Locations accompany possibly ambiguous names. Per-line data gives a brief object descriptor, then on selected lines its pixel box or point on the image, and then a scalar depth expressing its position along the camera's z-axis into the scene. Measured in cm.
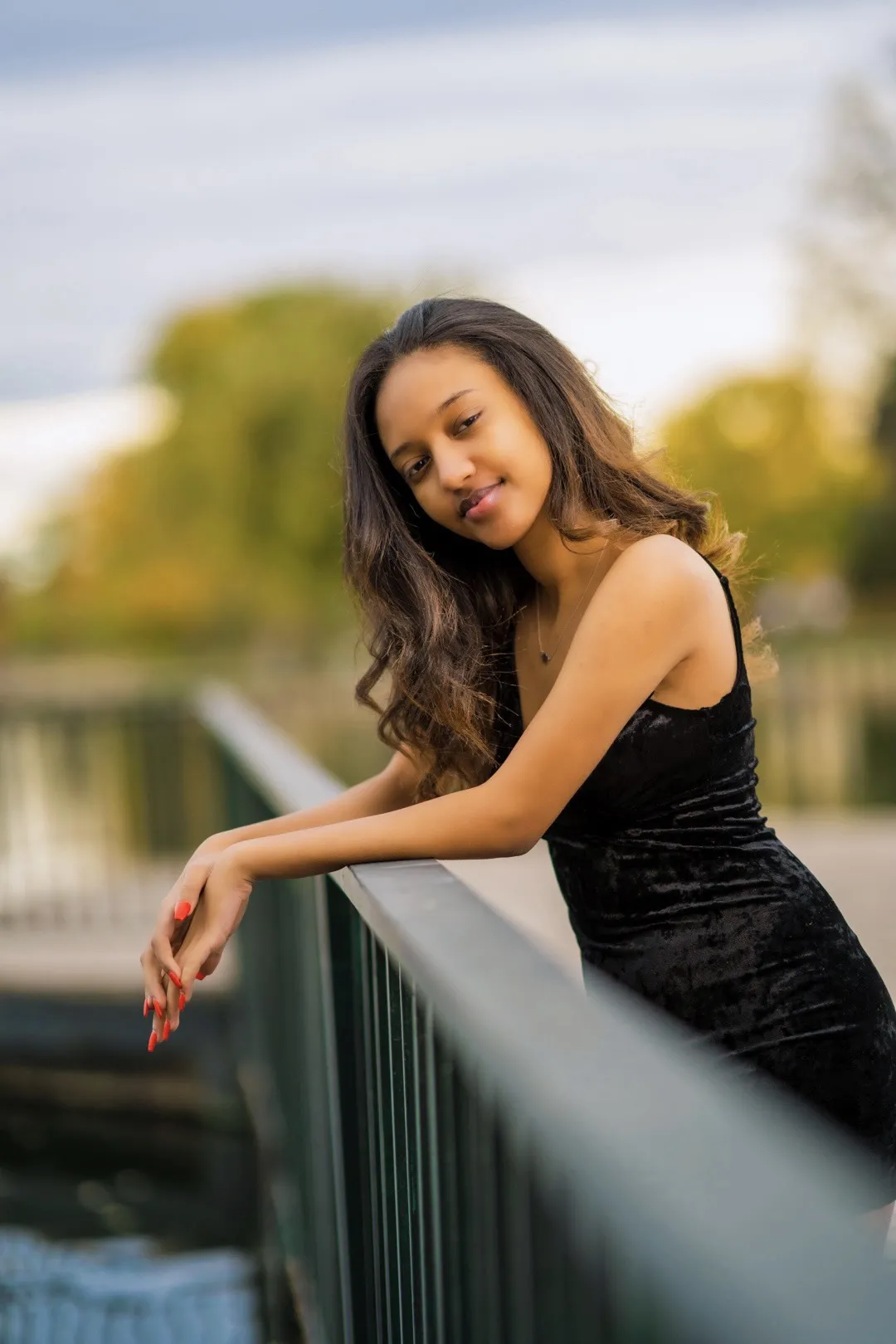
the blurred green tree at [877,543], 3794
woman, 177
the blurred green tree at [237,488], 3728
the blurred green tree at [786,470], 4891
